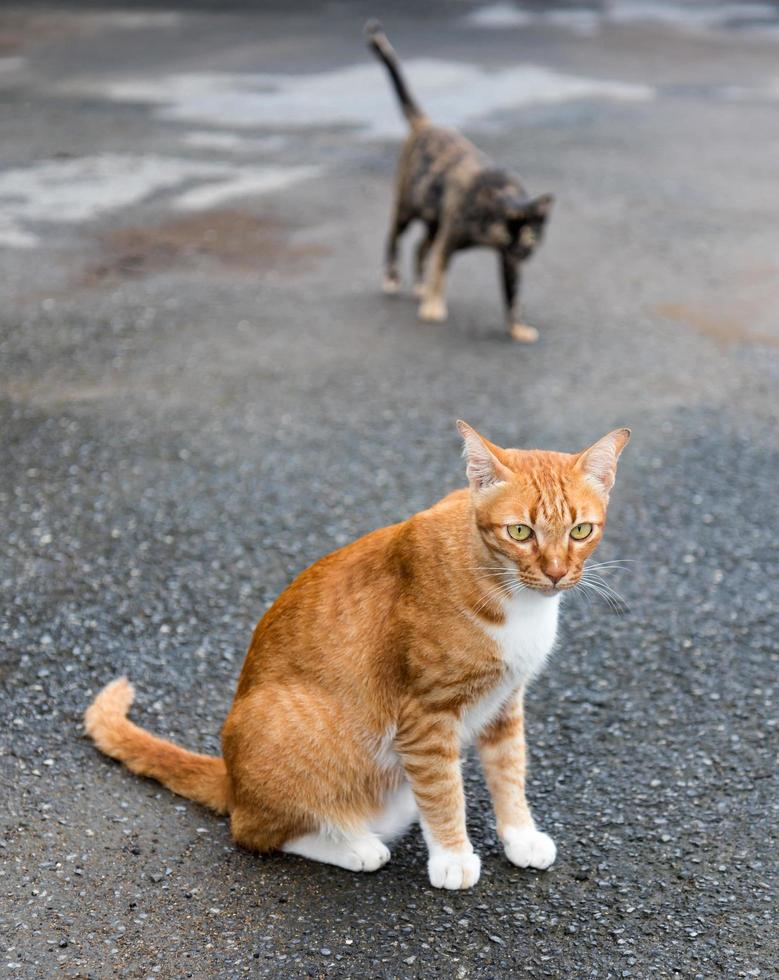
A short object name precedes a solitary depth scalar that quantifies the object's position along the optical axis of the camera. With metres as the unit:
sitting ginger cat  2.84
